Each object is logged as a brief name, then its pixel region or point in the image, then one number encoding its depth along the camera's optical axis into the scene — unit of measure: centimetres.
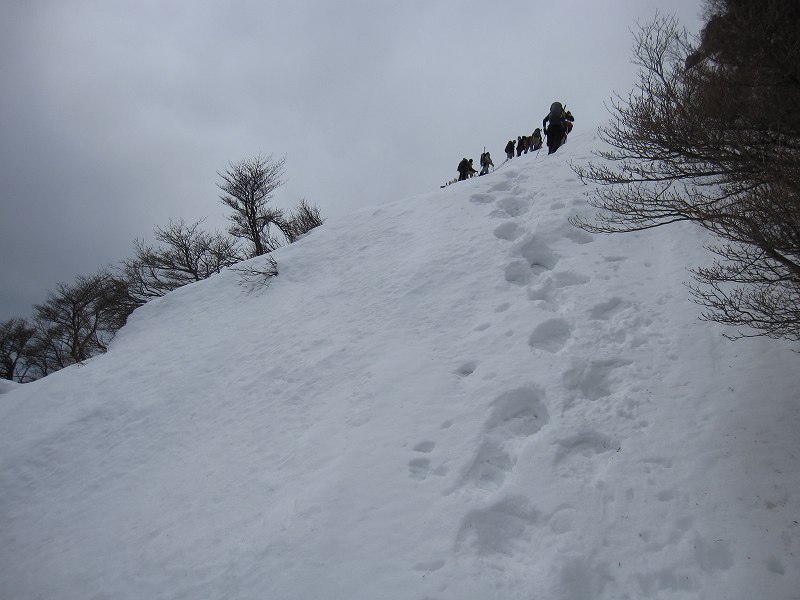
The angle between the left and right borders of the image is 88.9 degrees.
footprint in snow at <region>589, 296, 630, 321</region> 682
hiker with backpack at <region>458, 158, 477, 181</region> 1806
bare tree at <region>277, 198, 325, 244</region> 2430
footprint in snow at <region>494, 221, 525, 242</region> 977
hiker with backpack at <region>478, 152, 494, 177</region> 1752
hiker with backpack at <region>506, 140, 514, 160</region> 1838
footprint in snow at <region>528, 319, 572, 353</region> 655
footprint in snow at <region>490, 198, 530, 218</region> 1073
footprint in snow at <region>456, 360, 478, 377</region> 654
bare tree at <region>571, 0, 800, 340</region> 378
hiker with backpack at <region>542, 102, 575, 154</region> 1386
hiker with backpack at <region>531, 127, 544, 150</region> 1656
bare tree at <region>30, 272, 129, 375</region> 2236
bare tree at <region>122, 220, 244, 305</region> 2227
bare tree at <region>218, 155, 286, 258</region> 2189
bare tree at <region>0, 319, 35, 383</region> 2655
